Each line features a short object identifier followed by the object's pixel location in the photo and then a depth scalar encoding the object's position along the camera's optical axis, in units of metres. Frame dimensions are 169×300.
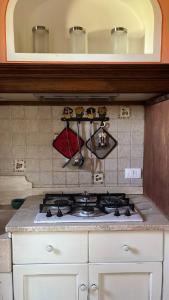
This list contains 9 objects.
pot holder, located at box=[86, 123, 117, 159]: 1.76
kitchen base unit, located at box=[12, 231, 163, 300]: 1.26
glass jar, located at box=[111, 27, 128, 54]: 1.53
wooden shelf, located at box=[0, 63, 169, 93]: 1.24
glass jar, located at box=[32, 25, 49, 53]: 1.52
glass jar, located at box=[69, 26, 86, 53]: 1.53
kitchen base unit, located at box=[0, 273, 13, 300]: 1.26
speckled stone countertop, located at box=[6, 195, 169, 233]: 1.24
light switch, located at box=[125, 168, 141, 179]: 1.79
